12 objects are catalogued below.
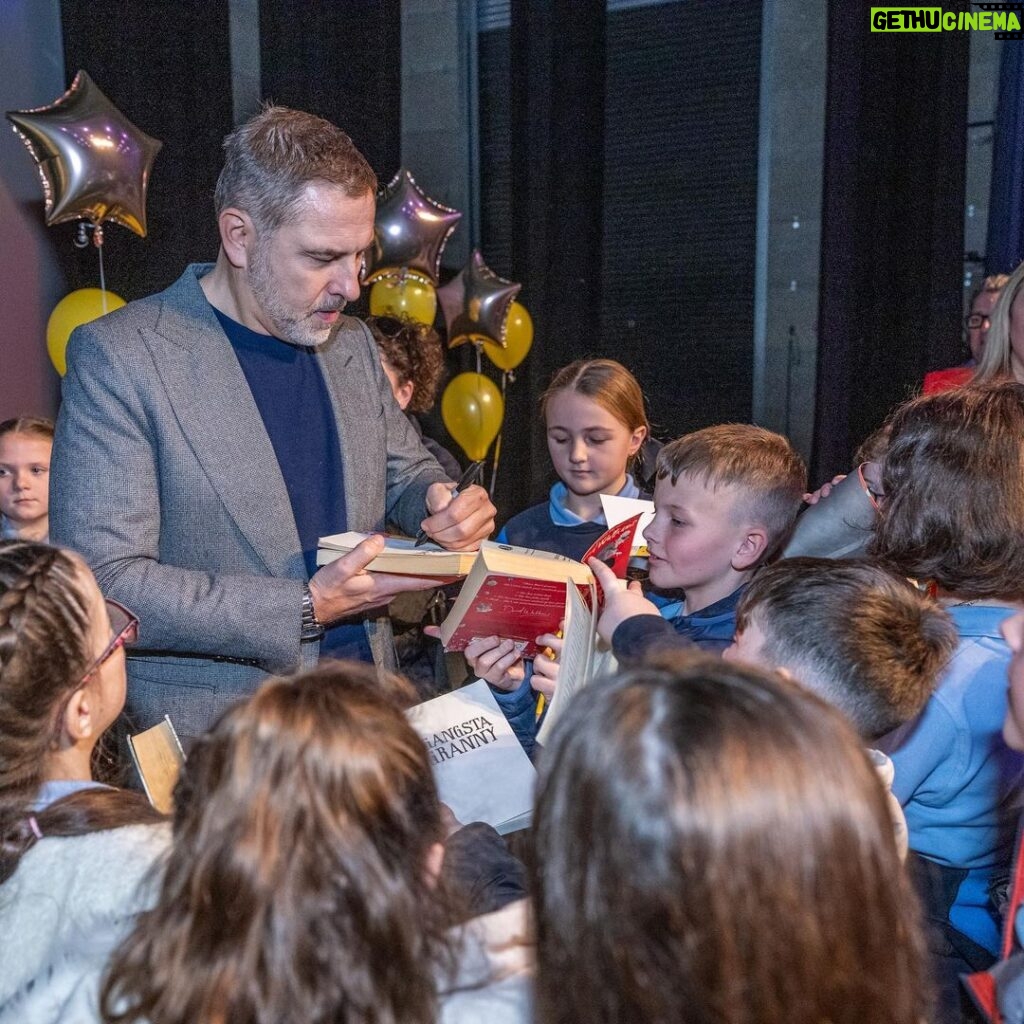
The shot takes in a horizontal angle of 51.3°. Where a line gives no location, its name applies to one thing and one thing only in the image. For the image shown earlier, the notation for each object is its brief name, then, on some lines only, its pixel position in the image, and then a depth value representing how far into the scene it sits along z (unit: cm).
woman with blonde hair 242
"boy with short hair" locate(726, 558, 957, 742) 133
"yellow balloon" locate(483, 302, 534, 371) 508
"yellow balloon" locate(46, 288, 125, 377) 351
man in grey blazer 168
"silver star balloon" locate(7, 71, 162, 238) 329
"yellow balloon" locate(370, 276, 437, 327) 466
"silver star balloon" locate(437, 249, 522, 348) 483
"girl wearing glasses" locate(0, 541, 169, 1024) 101
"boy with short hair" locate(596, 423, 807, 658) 189
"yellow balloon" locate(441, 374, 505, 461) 503
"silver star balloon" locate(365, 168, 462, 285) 451
